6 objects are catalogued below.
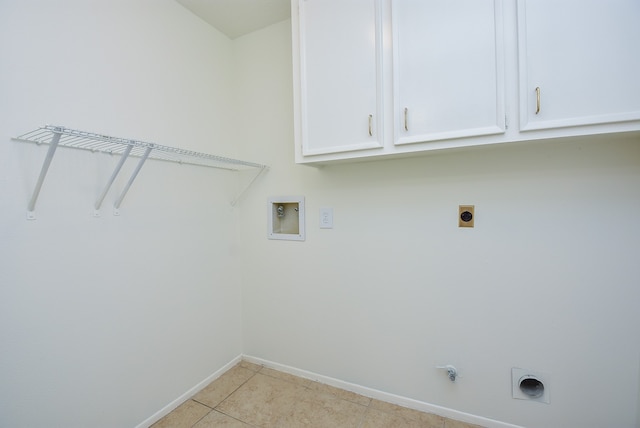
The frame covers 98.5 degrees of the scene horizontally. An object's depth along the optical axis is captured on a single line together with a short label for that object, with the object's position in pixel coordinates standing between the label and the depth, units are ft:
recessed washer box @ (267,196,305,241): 6.00
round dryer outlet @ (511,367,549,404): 4.30
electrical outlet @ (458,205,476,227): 4.60
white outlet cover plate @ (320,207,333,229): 5.71
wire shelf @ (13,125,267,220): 3.11
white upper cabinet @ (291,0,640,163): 3.17
